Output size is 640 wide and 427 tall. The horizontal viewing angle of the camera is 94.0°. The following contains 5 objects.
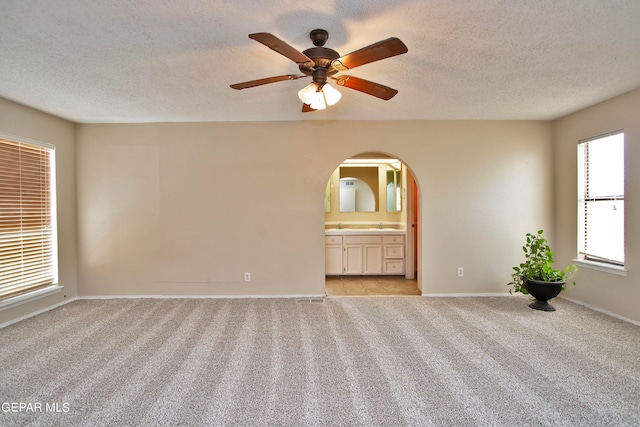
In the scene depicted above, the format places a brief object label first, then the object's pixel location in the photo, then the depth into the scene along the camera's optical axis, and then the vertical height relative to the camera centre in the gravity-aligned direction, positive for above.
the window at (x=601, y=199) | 3.18 +0.11
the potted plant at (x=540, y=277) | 3.34 -0.78
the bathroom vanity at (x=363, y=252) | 5.21 -0.72
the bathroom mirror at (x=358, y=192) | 5.78 +0.36
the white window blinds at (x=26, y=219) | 3.10 -0.07
